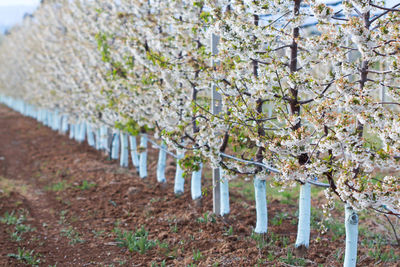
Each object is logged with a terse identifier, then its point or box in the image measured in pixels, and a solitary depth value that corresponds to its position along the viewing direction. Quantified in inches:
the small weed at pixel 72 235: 544.7
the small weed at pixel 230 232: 502.4
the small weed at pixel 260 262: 403.5
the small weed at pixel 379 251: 418.9
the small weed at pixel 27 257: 475.5
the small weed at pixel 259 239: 449.7
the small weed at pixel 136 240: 491.2
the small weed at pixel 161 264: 429.9
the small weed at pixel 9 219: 609.0
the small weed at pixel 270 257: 413.6
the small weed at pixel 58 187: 830.5
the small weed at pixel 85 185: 810.4
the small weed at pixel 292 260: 405.1
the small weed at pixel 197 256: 437.4
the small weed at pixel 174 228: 535.7
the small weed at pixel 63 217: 635.5
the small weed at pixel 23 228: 584.4
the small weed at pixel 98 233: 563.2
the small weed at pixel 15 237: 542.4
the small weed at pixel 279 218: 548.7
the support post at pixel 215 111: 523.8
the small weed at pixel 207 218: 553.9
